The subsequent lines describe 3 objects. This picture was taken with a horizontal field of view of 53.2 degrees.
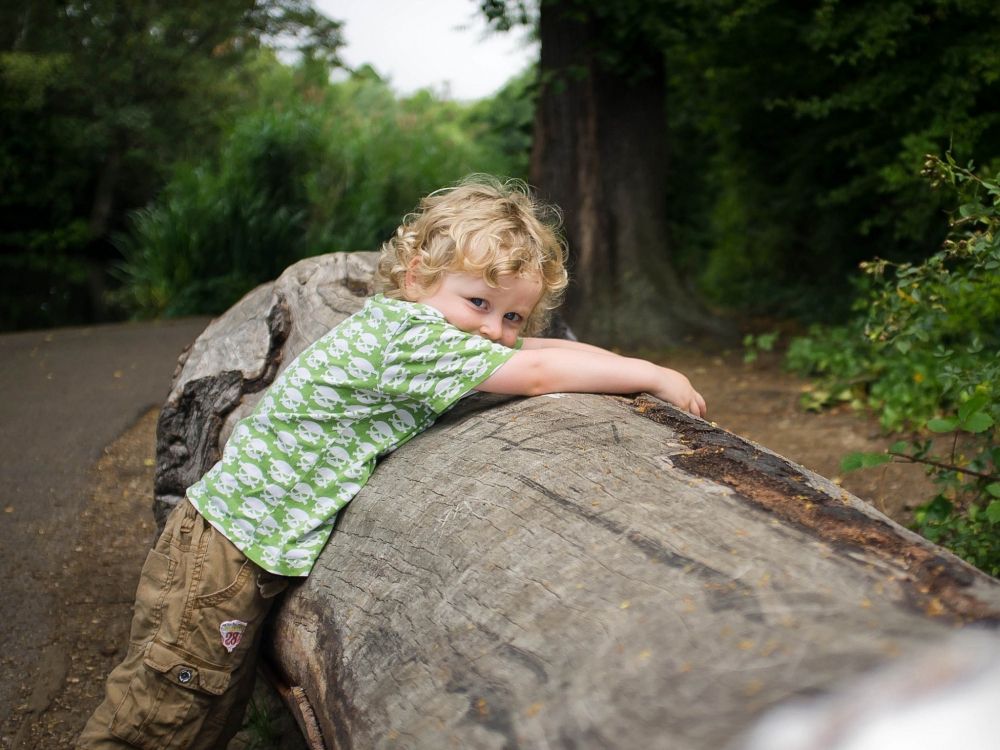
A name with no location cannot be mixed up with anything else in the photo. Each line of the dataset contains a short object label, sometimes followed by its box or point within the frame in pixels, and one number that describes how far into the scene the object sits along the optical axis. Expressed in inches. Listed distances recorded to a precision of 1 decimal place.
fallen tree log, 51.0
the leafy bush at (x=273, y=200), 390.0
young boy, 90.6
